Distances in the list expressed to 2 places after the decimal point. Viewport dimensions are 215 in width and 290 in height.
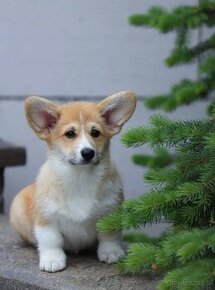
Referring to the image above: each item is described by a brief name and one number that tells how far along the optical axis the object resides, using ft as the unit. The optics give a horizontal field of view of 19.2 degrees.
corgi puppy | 9.66
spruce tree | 7.54
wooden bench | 14.26
